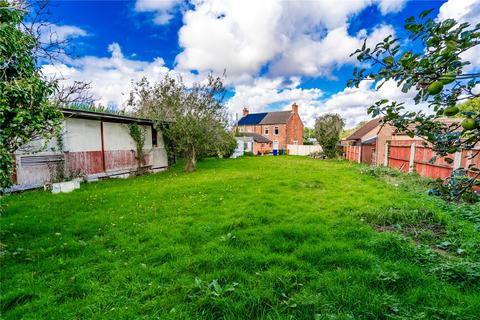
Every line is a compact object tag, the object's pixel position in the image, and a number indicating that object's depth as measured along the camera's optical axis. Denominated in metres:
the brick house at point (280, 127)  37.09
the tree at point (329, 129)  21.12
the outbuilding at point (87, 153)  7.97
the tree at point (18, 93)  2.93
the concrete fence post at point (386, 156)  13.60
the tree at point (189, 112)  12.36
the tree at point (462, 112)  1.12
